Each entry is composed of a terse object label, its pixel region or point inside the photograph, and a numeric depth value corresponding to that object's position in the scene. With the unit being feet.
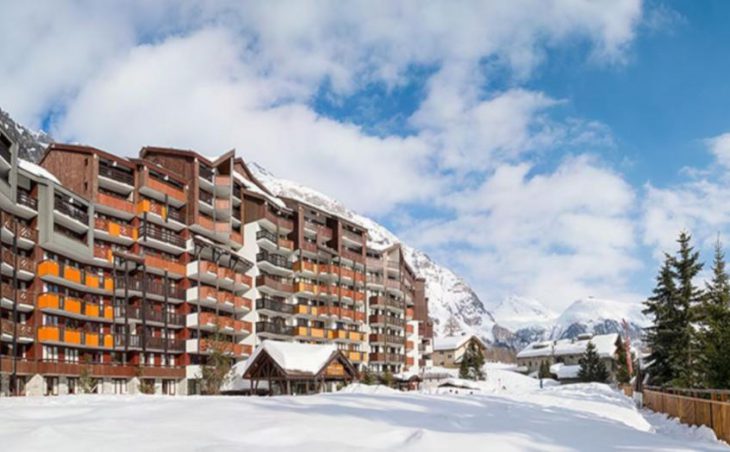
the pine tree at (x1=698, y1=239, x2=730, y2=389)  112.98
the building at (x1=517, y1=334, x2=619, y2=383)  460.59
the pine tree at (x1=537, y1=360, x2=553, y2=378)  432.09
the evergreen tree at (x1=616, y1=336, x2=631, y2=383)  357.00
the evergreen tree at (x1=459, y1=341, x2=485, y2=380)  386.95
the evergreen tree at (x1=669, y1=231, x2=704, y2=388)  170.40
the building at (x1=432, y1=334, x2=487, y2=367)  533.14
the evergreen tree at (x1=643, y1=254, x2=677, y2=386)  182.91
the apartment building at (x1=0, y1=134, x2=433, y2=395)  157.28
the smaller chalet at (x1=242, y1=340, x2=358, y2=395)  175.32
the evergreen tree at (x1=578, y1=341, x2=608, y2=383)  356.38
